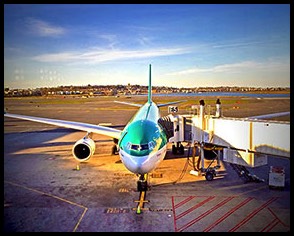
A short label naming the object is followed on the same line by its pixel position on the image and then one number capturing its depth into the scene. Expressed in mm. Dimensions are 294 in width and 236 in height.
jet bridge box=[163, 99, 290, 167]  10938
